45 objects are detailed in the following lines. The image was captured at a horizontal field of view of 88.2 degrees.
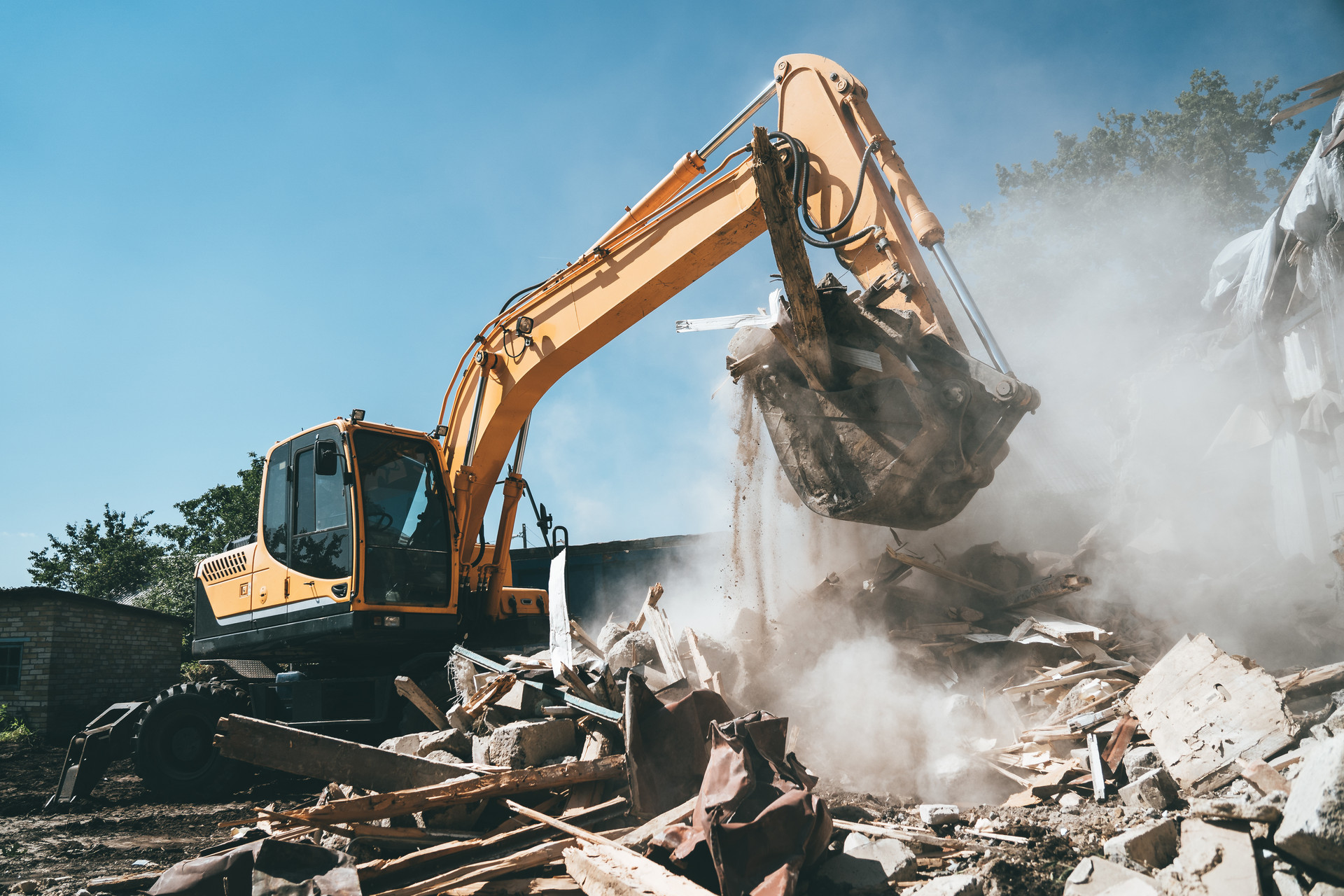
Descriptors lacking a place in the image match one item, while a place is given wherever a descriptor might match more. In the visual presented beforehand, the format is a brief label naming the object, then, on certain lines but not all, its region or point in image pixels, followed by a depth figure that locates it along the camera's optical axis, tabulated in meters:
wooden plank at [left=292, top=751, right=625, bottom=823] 3.46
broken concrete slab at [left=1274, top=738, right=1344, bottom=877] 2.36
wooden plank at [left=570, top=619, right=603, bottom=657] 6.20
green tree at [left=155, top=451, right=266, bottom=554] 26.86
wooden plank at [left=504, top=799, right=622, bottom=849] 3.45
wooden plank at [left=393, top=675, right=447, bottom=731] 5.64
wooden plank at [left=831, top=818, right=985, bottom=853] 3.39
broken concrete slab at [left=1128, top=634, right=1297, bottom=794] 3.77
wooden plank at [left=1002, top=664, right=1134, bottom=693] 5.57
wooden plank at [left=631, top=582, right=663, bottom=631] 6.27
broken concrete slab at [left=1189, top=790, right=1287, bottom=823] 2.69
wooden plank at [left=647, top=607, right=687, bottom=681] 5.53
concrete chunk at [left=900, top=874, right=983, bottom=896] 2.71
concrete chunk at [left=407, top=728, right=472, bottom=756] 4.78
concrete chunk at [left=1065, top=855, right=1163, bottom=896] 2.58
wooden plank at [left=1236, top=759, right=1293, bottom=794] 3.06
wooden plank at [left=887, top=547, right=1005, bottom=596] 6.79
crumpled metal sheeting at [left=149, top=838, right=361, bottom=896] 2.94
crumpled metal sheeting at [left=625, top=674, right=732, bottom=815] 3.87
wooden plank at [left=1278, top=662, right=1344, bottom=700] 4.54
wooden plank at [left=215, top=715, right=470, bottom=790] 3.85
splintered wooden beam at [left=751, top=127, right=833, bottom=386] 4.45
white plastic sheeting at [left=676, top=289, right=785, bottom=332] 5.05
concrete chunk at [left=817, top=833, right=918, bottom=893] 3.06
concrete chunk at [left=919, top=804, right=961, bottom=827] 3.71
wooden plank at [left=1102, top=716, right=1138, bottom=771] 4.28
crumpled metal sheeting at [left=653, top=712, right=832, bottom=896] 2.93
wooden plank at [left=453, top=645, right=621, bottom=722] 4.50
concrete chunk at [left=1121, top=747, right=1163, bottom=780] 4.11
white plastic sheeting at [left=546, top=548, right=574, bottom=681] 5.39
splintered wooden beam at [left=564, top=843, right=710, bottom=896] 2.88
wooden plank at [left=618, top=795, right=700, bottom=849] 3.43
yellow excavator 4.78
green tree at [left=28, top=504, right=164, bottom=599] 27.59
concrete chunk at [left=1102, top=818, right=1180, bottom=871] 2.89
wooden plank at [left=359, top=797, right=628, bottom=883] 3.31
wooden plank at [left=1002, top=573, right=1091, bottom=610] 6.61
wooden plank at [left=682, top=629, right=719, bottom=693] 5.34
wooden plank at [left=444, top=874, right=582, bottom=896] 3.17
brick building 13.54
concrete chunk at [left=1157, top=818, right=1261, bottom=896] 2.56
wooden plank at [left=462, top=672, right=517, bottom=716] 5.08
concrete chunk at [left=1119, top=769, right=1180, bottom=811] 3.52
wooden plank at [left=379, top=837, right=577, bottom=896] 3.18
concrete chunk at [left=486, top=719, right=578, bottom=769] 4.30
